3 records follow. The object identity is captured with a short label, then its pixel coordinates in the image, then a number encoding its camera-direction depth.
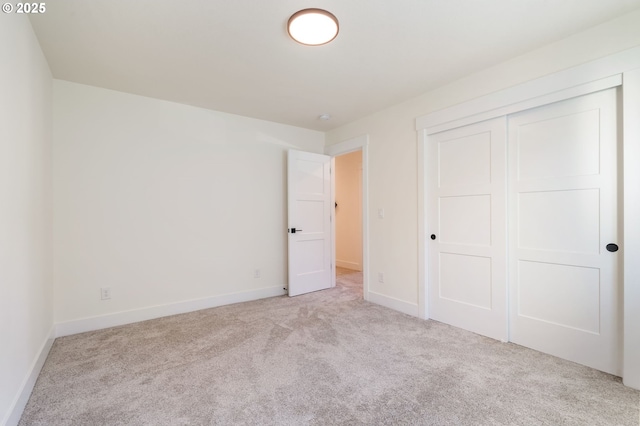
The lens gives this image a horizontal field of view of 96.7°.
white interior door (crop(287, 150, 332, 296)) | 4.03
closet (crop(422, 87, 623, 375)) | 2.04
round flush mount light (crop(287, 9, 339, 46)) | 1.81
